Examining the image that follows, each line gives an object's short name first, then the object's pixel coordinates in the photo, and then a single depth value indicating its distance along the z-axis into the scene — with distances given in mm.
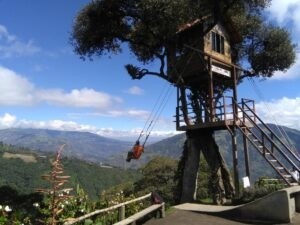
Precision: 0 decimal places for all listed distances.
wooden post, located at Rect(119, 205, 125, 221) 8412
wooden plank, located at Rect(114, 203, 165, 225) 7669
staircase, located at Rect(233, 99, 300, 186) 11792
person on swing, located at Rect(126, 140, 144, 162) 13730
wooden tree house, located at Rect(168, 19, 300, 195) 13289
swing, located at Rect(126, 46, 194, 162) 13725
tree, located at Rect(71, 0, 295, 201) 14162
